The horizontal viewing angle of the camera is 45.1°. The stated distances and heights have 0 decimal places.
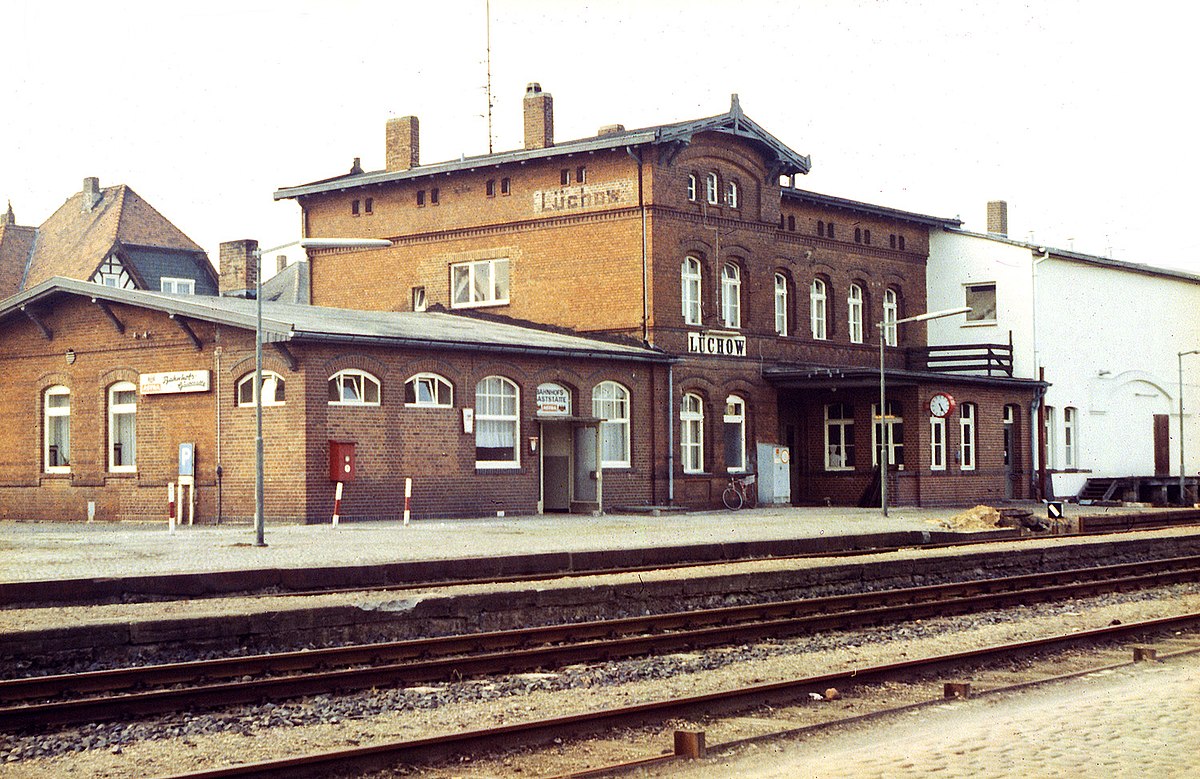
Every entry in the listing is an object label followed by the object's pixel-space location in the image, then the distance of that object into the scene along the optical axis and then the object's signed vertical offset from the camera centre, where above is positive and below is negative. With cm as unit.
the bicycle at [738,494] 3612 -108
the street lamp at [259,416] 2158 +63
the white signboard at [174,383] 2872 +156
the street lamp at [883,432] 3185 +37
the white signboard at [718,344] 3600 +272
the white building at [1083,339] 4381 +342
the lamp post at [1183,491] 4303 -139
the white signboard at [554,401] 3181 +117
